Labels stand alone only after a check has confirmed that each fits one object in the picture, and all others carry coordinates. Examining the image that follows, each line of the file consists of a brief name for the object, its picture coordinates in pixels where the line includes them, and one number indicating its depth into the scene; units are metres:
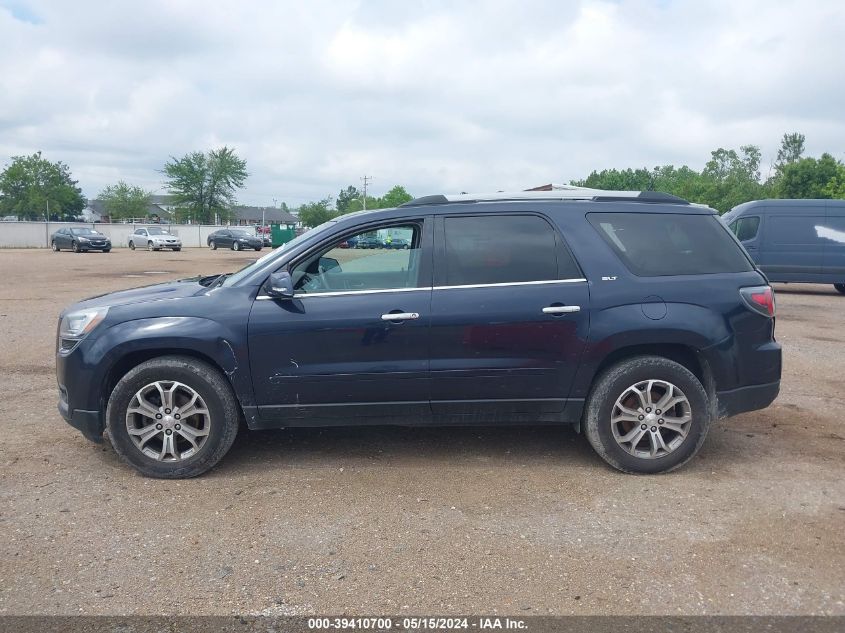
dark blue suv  4.36
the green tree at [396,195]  100.78
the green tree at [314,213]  107.00
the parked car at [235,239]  44.19
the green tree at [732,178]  65.62
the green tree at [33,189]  81.69
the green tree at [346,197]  127.38
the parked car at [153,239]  42.53
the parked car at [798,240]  15.86
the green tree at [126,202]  98.19
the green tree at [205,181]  75.25
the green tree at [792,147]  89.06
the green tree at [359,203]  105.04
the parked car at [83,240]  37.47
